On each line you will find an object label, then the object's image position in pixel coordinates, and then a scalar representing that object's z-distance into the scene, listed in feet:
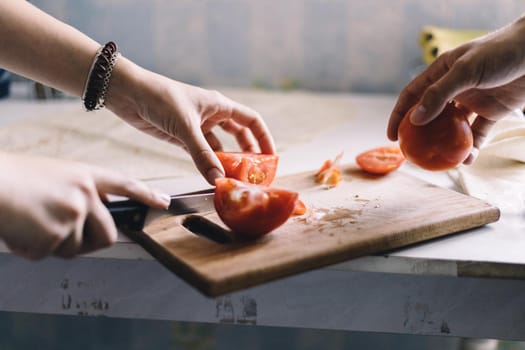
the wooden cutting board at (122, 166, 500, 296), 2.35
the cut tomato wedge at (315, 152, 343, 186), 3.34
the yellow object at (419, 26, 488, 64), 4.83
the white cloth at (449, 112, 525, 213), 3.21
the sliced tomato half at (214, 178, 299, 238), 2.53
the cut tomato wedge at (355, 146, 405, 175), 3.45
